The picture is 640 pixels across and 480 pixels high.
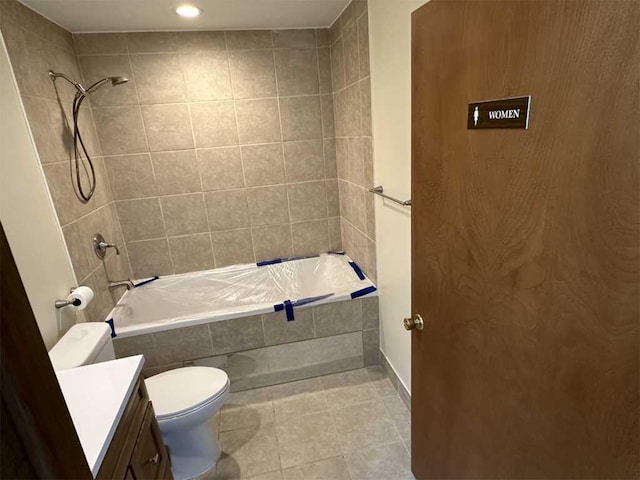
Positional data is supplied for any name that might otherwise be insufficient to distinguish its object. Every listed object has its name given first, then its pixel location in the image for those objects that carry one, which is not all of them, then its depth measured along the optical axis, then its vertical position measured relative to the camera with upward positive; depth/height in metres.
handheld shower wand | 2.06 +0.08
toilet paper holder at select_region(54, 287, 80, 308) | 1.66 -0.65
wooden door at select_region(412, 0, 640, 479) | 0.55 -0.21
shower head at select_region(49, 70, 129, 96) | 1.96 +0.41
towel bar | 1.65 -0.32
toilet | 1.52 -1.08
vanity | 0.87 -0.67
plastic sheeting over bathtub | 2.52 -1.05
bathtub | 2.05 -1.11
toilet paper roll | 1.71 -0.65
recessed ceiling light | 2.00 +0.76
